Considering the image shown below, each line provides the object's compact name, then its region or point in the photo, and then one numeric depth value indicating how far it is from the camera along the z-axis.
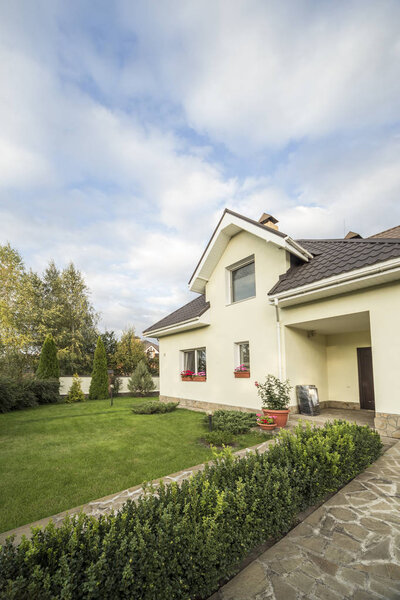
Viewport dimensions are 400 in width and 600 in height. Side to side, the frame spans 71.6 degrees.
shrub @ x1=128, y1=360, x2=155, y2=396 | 17.52
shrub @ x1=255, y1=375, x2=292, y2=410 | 7.23
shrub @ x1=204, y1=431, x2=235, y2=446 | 5.99
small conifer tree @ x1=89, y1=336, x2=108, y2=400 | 17.30
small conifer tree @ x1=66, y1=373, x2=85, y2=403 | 16.11
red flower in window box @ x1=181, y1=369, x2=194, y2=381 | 11.82
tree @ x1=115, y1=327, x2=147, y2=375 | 21.66
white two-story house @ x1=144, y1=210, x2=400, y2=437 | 5.94
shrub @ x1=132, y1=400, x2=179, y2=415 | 10.55
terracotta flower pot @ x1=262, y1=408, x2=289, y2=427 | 7.02
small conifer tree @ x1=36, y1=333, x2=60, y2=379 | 16.17
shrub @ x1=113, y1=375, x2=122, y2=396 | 18.31
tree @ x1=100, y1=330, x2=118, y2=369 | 23.59
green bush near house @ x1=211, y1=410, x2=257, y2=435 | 6.88
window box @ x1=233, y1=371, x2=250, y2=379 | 9.06
